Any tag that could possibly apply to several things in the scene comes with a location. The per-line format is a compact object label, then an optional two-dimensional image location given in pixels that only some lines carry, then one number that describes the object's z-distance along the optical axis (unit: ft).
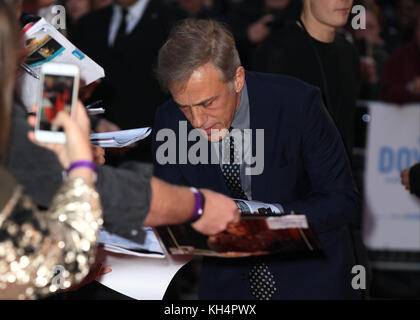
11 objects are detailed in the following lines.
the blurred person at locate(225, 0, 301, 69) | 19.92
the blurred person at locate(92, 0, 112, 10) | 19.85
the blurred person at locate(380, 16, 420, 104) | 19.61
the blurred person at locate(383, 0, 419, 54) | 23.76
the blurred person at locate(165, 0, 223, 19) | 23.50
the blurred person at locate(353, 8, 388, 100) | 20.47
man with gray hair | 9.48
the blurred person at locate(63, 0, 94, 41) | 21.66
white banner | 19.31
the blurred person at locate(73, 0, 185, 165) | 17.08
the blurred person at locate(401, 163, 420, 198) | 12.41
